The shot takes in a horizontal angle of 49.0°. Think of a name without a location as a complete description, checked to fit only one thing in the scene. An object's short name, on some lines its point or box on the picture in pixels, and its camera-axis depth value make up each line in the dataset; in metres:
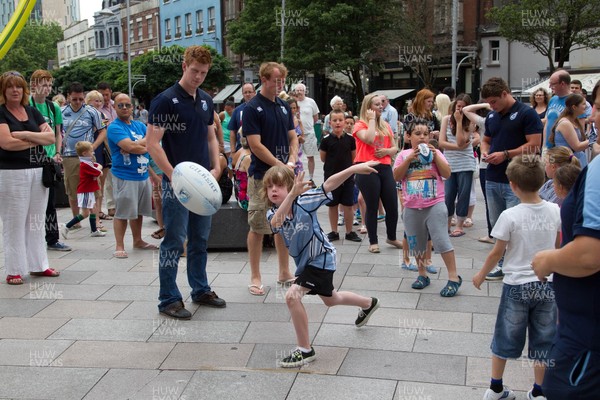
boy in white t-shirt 3.80
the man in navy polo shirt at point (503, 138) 6.53
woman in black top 6.34
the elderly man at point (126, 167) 7.73
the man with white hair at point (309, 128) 13.73
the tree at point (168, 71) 44.00
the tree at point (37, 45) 84.84
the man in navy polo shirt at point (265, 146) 6.05
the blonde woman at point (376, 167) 7.71
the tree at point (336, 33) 34.78
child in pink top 6.08
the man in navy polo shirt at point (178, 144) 5.27
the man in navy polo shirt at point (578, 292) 2.29
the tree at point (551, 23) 27.58
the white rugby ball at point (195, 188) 4.91
